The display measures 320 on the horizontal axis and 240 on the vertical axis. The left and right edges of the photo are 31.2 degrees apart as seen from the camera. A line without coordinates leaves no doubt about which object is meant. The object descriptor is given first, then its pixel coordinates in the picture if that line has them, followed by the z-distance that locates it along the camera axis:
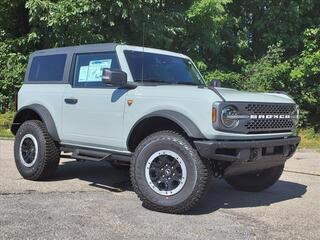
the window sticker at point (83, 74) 7.84
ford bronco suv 6.38
